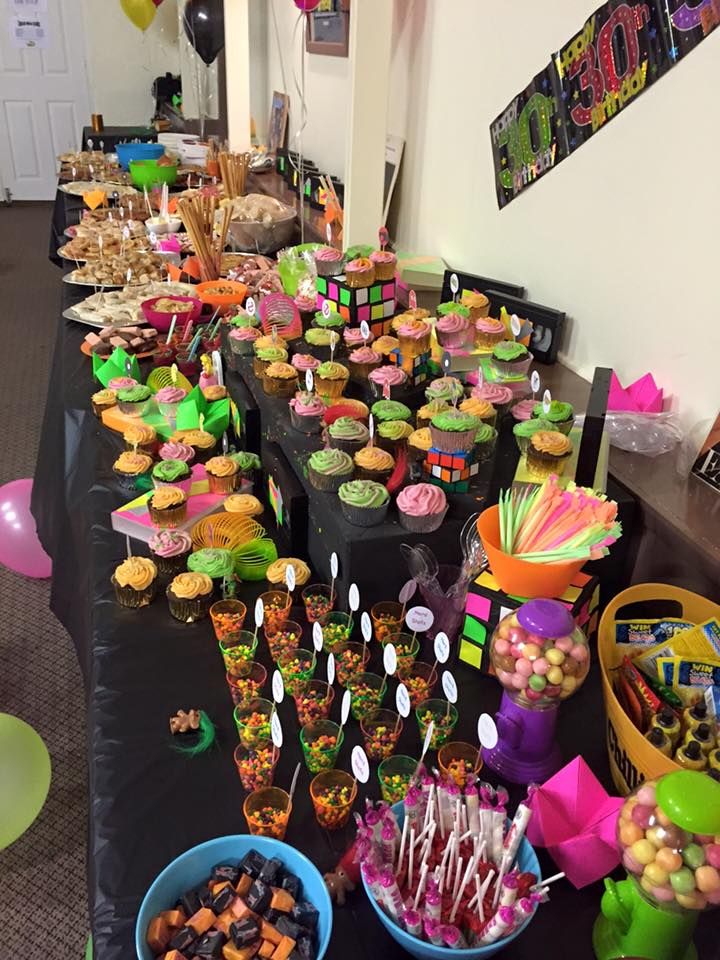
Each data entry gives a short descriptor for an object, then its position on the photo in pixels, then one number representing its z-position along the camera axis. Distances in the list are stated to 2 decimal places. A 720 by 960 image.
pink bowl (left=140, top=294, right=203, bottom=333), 2.35
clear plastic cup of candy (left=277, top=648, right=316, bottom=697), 1.13
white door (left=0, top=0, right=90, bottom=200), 6.58
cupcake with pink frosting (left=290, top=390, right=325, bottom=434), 1.51
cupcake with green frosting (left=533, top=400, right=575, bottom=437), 1.50
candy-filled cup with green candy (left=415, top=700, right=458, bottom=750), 1.07
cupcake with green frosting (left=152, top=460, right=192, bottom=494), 1.55
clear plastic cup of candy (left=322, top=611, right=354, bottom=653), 1.23
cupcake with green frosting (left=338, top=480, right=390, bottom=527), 1.25
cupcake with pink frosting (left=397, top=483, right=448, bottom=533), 1.25
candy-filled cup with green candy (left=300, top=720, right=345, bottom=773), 1.02
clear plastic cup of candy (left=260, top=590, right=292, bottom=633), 1.25
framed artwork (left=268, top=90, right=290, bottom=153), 4.45
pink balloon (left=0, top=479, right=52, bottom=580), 2.42
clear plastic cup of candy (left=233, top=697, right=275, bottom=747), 1.01
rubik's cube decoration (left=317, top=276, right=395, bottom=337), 1.86
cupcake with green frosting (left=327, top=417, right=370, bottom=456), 1.43
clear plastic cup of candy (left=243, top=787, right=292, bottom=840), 0.95
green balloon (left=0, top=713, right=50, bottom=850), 1.47
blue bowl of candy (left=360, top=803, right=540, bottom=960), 0.76
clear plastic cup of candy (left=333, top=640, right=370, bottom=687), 1.16
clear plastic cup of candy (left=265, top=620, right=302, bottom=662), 1.21
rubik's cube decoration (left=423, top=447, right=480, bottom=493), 1.34
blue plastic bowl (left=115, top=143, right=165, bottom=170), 4.44
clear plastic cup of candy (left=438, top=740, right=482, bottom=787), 1.01
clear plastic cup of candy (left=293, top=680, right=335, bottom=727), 1.10
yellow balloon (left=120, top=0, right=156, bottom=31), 5.67
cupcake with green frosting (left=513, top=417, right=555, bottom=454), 1.46
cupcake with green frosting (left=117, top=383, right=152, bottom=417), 1.85
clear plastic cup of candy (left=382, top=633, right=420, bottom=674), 1.18
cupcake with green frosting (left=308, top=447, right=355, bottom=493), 1.33
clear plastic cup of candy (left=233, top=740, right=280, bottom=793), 1.00
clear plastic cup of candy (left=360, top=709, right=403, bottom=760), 1.04
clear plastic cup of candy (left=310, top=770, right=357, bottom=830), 0.96
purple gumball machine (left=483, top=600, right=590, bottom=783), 0.93
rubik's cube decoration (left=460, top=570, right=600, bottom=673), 1.12
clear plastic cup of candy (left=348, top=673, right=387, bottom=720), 1.12
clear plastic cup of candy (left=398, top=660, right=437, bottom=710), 1.14
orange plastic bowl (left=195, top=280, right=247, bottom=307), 2.47
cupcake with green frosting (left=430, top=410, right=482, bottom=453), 1.32
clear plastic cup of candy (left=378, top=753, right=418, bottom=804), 0.97
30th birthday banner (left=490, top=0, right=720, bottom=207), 1.50
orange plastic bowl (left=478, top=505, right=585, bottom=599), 1.07
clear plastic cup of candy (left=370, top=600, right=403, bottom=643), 1.25
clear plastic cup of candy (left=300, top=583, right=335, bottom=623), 1.29
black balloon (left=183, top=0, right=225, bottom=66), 4.52
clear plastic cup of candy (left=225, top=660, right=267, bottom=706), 1.15
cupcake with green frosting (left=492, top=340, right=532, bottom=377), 1.68
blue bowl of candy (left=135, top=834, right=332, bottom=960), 0.82
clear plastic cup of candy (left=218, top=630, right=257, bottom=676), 1.19
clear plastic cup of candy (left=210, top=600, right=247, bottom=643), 1.25
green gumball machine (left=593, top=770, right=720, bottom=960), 0.69
